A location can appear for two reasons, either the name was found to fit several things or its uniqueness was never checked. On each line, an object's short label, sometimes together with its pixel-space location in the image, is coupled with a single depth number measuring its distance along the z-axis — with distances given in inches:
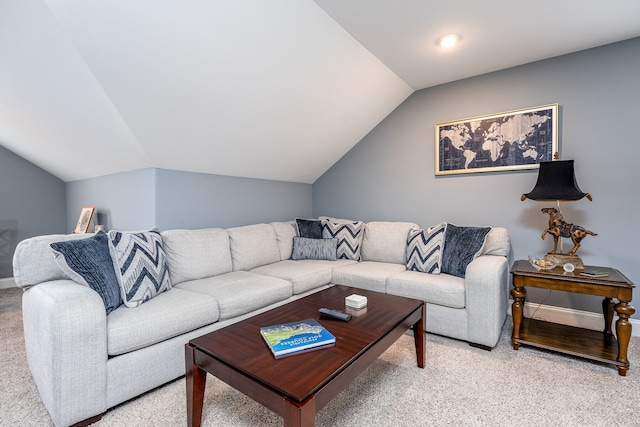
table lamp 88.3
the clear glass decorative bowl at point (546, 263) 87.6
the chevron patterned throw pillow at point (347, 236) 130.9
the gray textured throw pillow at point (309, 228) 135.9
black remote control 63.2
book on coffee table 50.0
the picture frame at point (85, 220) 129.2
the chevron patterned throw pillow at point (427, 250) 104.7
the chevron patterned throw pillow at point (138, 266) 70.1
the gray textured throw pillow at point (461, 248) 99.3
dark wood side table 73.3
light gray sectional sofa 55.4
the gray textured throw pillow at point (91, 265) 62.1
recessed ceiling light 92.1
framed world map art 106.5
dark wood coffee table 41.0
